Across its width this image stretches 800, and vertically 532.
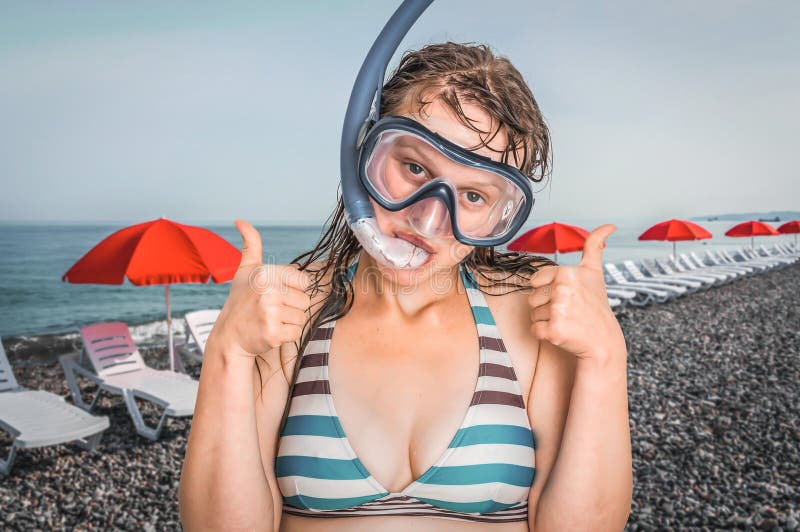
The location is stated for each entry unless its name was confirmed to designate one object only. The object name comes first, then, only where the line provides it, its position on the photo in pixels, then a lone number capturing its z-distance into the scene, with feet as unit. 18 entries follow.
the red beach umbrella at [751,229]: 86.22
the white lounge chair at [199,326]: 28.63
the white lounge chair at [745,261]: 85.06
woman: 4.33
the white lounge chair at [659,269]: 68.62
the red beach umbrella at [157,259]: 22.03
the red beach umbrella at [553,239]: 38.58
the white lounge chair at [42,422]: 17.69
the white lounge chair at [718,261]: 84.35
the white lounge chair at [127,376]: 20.97
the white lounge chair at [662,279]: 60.29
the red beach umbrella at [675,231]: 59.62
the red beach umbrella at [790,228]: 97.96
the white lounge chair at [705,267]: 75.05
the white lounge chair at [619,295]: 49.75
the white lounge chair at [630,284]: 54.39
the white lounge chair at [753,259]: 91.04
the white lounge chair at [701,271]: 67.70
